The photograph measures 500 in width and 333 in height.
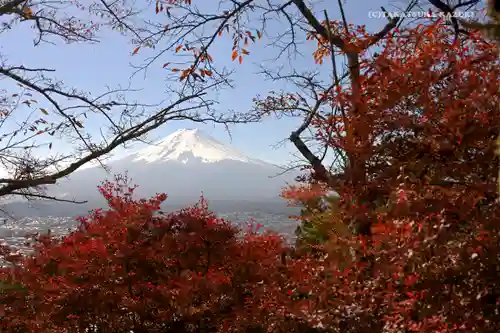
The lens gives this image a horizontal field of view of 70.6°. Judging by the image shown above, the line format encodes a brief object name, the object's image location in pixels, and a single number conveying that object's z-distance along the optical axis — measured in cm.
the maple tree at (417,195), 237
